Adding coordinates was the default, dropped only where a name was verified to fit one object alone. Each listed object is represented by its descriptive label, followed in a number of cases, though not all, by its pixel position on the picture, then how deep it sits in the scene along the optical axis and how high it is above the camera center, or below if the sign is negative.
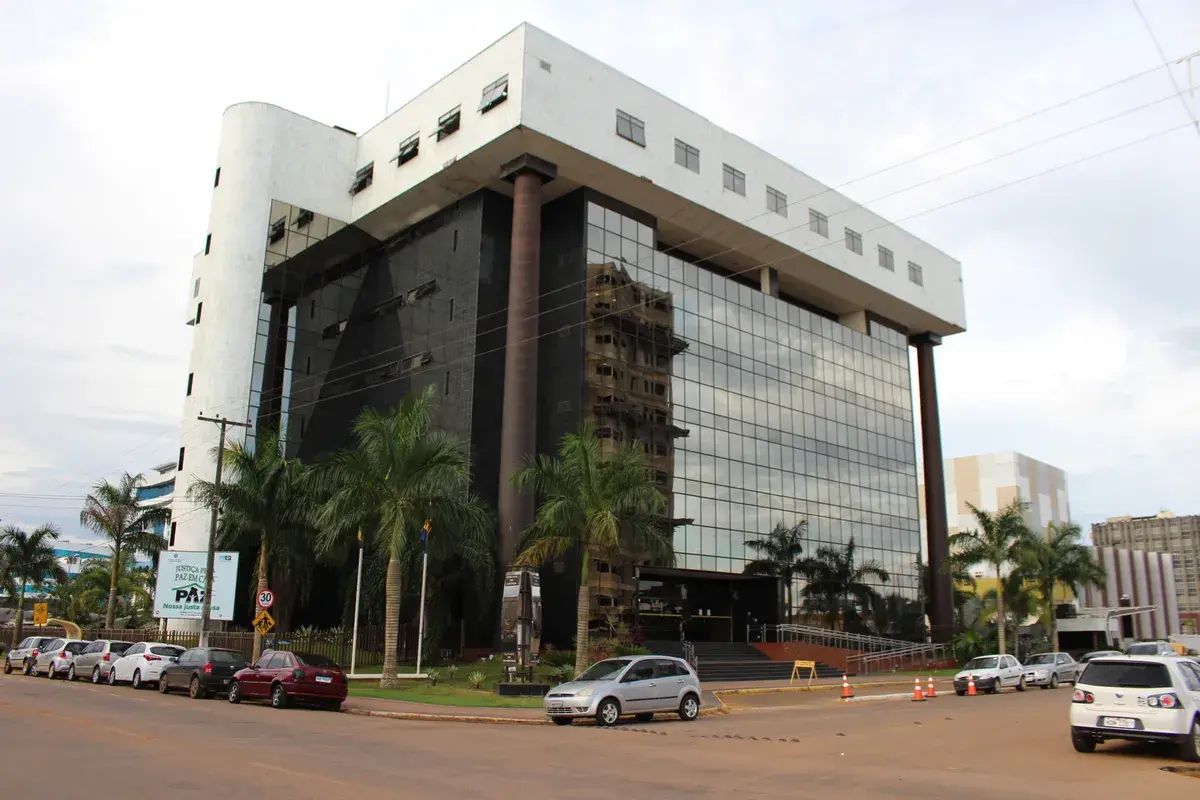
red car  24.42 -2.07
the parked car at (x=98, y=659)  34.34 -2.26
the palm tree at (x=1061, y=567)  57.47 +2.92
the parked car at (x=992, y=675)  36.28 -2.28
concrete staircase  41.00 -2.43
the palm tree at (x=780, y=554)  51.75 +3.01
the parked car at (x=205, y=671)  27.59 -2.10
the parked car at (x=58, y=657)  37.00 -2.40
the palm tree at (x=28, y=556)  59.75 +2.38
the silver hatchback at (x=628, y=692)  21.55 -1.96
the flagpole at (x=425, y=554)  33.00 +1.72
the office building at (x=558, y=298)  43.94 +15.84
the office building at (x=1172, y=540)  128.88 +10.84
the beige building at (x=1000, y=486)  109.81 +14.78
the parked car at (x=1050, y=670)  39.50 -2.29
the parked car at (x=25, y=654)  40.03 -2.49
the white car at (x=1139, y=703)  15.13 -1.37
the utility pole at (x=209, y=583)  35.84 +0.56
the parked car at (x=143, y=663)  31.75 -2.19
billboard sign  38.44 +0.52
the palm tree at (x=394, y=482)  30.17 +3.75
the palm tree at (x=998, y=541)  53.47 +4.05
